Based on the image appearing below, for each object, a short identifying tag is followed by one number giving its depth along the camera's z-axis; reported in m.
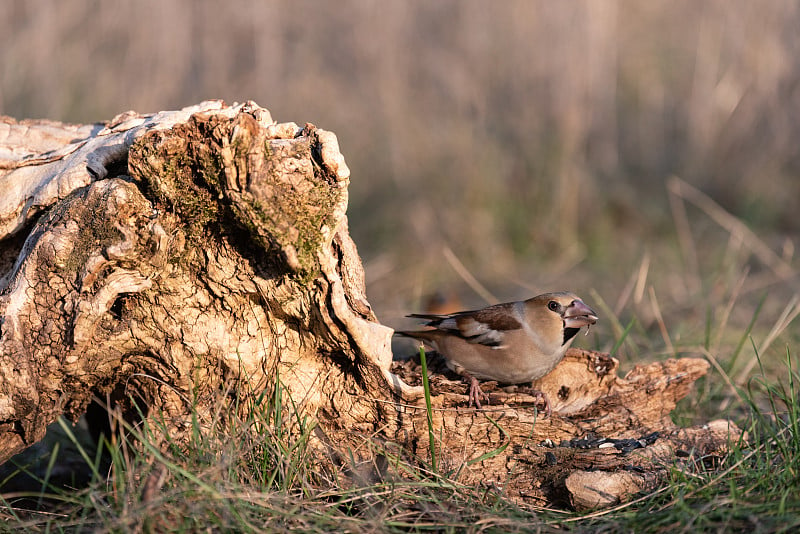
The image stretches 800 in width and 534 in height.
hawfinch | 7.24
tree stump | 5.91
